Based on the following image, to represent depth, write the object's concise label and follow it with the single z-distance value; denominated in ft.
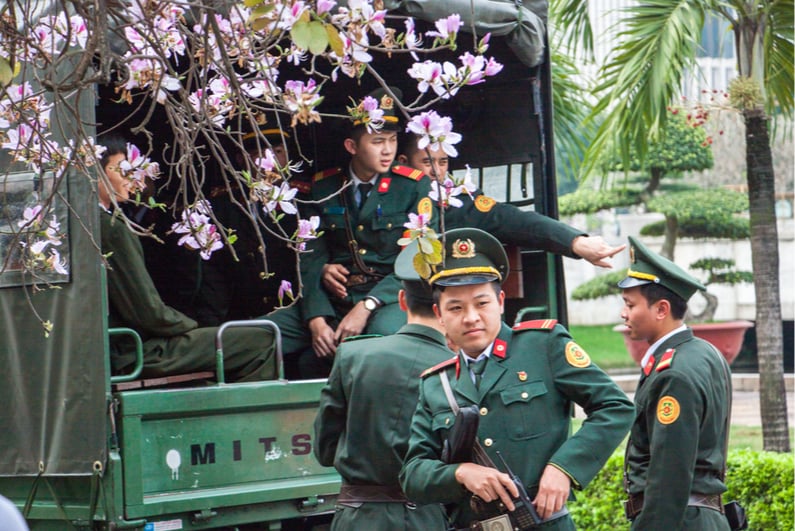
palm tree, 32.50
